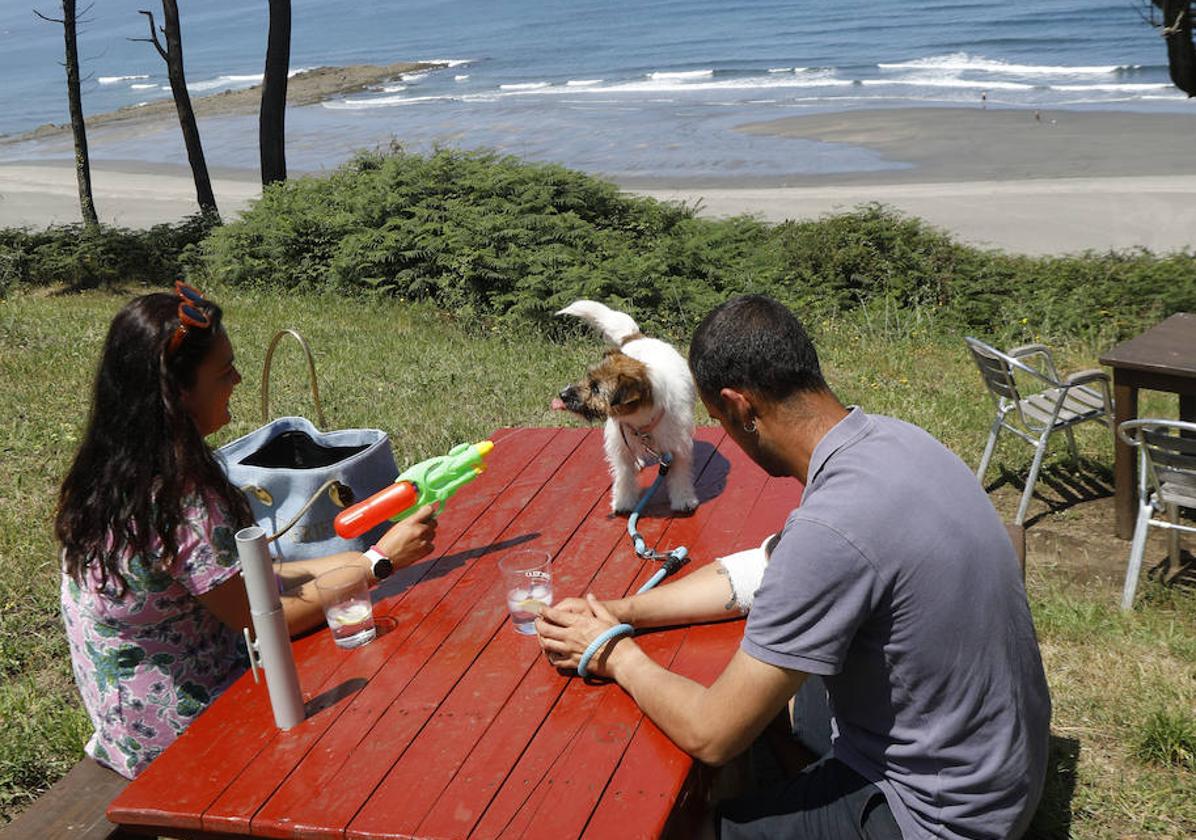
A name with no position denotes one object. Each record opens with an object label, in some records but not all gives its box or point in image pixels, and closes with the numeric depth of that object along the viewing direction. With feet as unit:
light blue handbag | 10.77
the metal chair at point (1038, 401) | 21.95
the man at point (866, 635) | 7.65
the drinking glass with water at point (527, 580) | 10.00
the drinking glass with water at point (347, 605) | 9.92
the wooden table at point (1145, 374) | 19.47
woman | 9.46
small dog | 12.30
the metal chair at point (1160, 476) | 17.39
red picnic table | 7.59
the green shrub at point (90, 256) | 45.50
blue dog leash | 8.92
